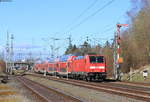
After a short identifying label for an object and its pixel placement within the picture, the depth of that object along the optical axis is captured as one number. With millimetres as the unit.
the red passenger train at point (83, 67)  39125
